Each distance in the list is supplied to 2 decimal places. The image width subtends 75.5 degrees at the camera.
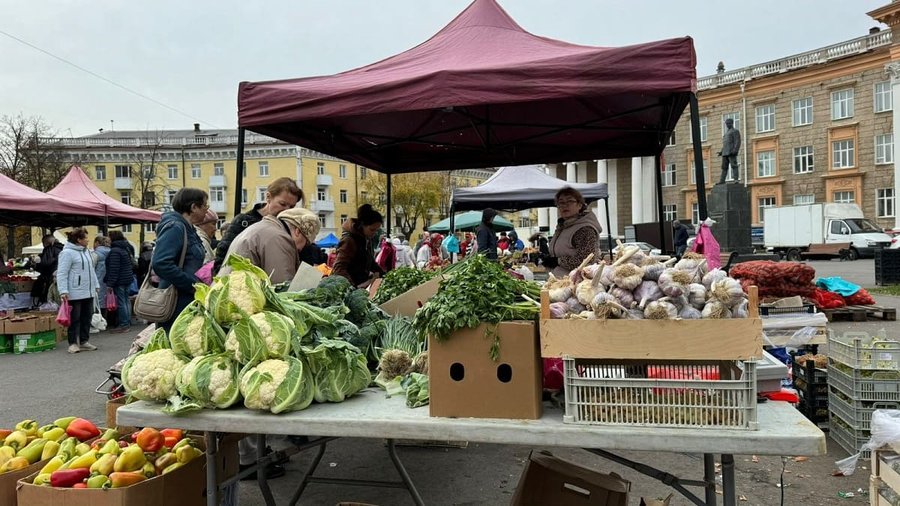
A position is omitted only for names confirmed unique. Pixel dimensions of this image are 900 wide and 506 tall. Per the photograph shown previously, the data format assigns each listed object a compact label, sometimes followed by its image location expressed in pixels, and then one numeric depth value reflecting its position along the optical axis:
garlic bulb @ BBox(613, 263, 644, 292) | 2.06
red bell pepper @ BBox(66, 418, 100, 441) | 3.04
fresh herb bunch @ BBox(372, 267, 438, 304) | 3.79
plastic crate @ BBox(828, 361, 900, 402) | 3.89
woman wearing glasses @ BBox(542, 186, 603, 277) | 4.99
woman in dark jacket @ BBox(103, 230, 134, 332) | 10.68
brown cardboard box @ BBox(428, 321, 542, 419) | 2.16
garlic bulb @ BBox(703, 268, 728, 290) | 2.07
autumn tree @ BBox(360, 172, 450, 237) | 52.81
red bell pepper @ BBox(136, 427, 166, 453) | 2.75
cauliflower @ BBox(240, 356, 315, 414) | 2.20
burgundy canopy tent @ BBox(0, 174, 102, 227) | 10.14
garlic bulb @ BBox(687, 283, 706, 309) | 2.02
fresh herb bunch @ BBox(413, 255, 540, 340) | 2.19
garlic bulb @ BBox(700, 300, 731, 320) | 1.97
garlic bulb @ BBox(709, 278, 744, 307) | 1.96
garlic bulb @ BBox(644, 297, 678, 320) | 1.99
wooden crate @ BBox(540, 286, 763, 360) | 1.93
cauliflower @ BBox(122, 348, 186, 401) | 2.35
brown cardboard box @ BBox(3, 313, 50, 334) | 8.75
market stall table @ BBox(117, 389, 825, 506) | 1.91
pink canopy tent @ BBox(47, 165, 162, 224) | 12.68
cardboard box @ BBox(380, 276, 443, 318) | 3.34
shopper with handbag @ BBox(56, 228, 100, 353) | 8.27
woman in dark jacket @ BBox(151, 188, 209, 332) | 4.17
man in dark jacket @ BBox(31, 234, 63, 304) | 11.85
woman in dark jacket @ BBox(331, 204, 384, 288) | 5.34
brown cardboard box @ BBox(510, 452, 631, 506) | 2.49
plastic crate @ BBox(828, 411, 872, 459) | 3.91
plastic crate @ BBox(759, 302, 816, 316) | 5.71
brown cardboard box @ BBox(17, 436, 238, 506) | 2.33
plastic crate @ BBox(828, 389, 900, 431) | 3.90
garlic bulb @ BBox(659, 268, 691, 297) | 2.02
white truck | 26.32
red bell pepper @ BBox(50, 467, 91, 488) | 2.42
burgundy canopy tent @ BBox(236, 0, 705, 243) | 3.20
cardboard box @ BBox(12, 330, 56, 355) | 8.82
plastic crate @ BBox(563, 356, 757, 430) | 1.94
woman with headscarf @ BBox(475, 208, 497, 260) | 9.08
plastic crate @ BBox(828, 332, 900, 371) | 3.93
